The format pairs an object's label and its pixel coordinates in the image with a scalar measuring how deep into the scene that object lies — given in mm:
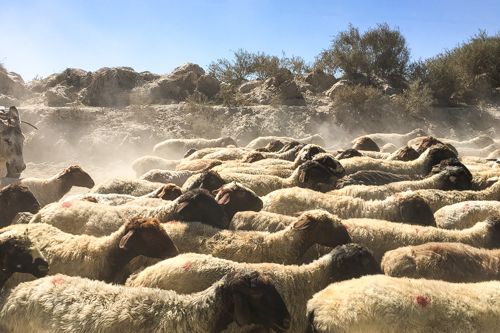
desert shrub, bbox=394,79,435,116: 18172
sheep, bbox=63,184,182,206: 6257
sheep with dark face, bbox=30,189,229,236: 4992
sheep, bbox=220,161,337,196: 6848
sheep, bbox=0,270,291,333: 3072
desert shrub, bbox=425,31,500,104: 20438
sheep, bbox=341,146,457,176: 7906
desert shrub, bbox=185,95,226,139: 16703
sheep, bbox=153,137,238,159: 12906
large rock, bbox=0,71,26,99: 18484
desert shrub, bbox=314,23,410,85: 21016
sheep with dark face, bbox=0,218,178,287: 4094
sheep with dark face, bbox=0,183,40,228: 5812
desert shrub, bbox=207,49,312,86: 21922
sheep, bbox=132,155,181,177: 10109
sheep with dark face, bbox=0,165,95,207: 7707
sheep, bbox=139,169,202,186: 8156
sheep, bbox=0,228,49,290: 3586
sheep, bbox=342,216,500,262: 4633
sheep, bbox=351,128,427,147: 13896
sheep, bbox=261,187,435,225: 5350
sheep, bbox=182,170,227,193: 6520
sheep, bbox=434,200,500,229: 5430
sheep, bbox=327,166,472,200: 6328
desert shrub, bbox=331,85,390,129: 17875
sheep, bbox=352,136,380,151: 11233
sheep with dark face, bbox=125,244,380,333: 3656
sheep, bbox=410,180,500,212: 6086
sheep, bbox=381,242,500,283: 3891
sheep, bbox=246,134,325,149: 14225
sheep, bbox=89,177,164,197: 7145
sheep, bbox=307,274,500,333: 2879
